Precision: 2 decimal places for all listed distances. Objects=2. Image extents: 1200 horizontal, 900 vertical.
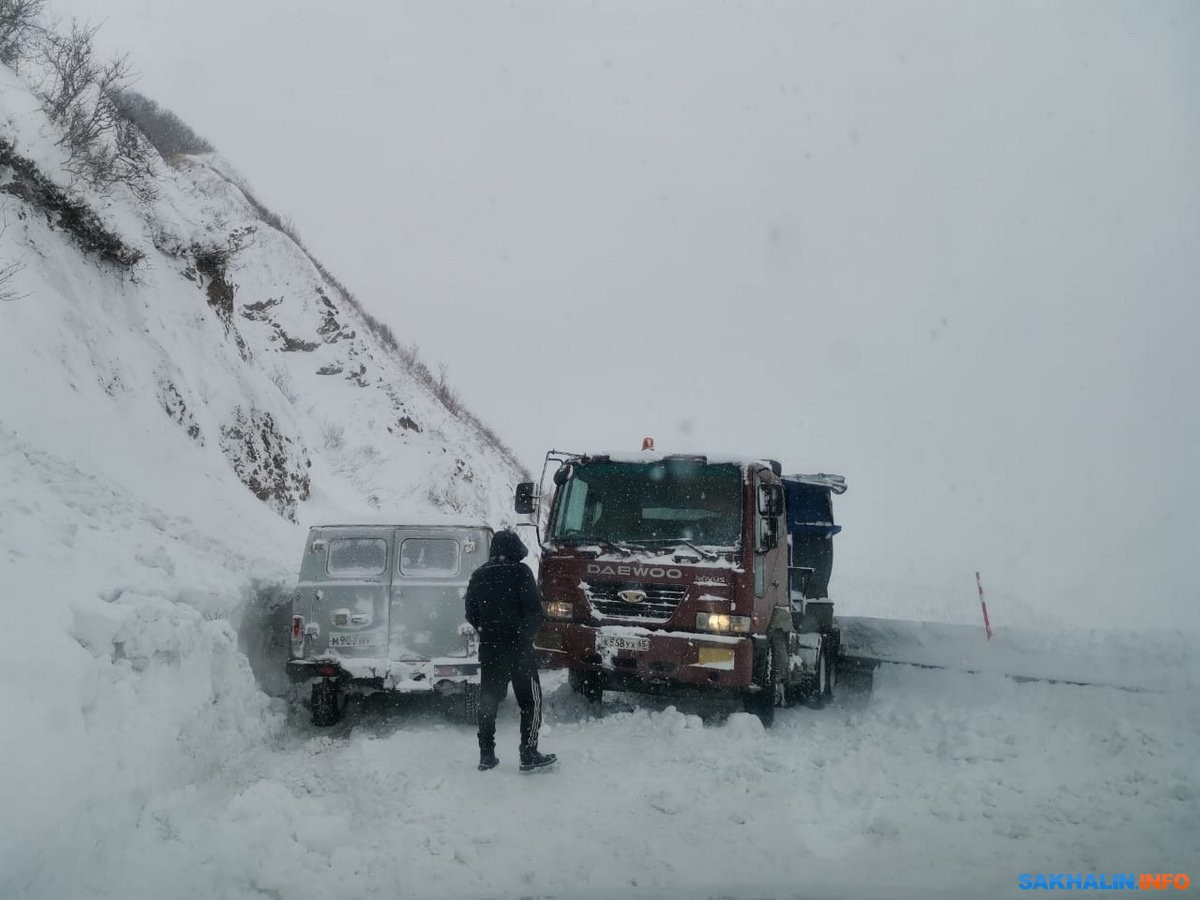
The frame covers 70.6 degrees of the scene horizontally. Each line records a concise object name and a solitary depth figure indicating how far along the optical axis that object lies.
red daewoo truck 8.21
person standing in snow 6.89
